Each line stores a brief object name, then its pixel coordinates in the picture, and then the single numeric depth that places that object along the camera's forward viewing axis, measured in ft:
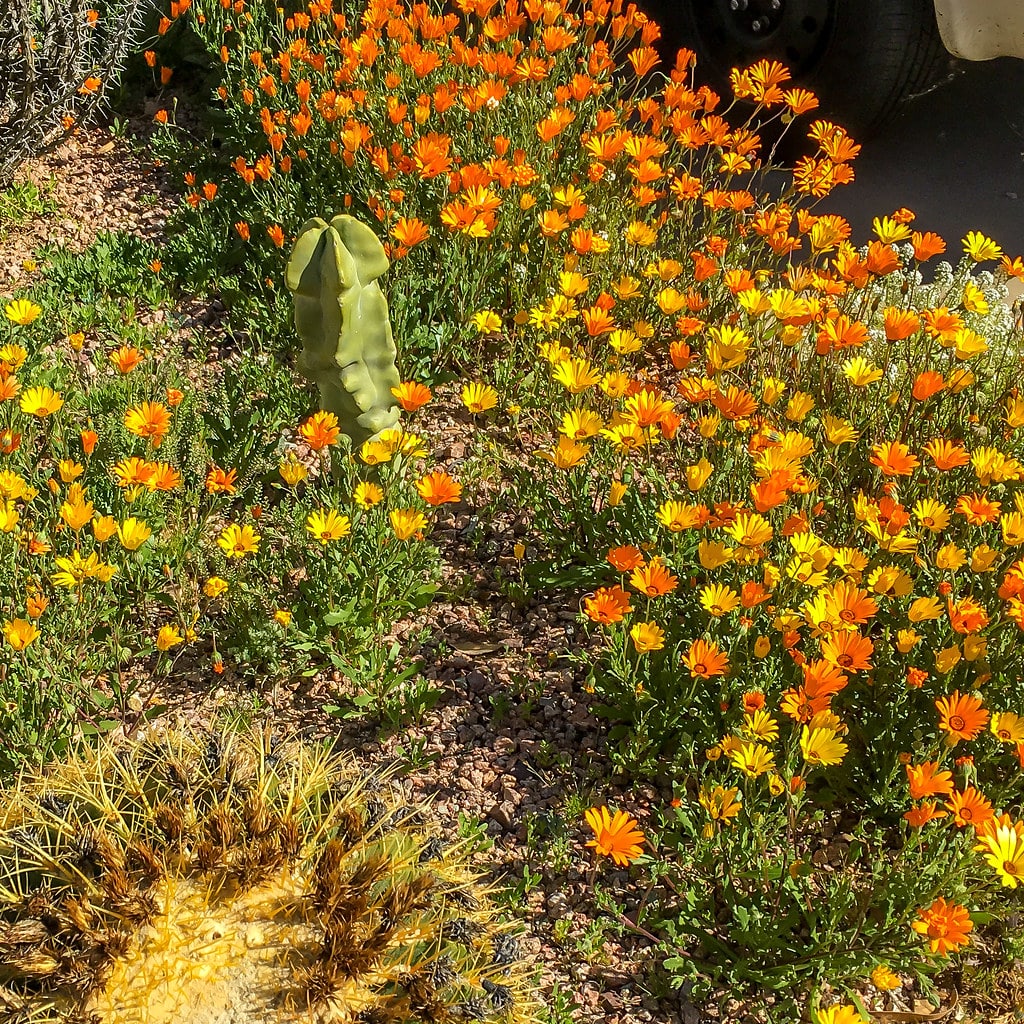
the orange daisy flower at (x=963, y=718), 6.87
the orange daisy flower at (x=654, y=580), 7.98
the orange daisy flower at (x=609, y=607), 7.65
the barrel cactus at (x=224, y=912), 5.32
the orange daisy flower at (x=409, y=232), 11.05
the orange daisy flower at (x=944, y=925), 6.02
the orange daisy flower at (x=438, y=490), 8.71
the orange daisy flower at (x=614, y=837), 6.67
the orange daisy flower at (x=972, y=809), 6.46
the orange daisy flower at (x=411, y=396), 9.37
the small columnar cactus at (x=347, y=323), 9.04
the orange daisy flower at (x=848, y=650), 7.02
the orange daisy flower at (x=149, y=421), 9.02
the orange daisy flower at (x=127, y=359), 9.69
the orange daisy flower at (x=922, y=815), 6.46
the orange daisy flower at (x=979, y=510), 7.78
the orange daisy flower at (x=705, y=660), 7.29
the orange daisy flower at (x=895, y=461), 7.94
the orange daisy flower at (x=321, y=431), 8.75
